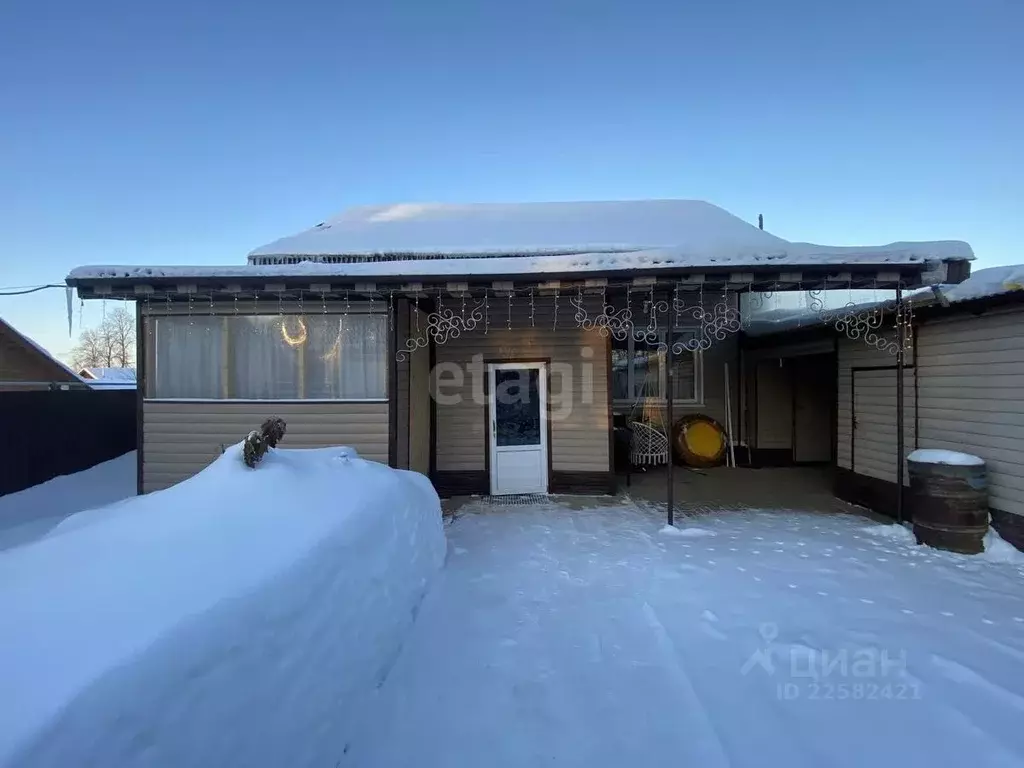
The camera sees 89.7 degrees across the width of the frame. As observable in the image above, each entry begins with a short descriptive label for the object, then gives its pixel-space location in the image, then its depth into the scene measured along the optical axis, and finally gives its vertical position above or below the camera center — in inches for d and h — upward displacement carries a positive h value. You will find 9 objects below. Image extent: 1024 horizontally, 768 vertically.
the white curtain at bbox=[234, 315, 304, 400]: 263.4 +13.2
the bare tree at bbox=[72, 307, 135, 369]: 1648.6 +131.6
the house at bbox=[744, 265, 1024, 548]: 197.5 -2.2
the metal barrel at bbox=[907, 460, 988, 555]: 200.1 -49.8
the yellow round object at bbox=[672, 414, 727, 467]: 403.9 -47.3
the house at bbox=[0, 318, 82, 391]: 468.8 +23.2
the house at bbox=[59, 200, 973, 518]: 224.2 +23.2
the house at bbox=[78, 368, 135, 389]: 885.2 +19.7
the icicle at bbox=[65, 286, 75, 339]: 235.6 +40.3
